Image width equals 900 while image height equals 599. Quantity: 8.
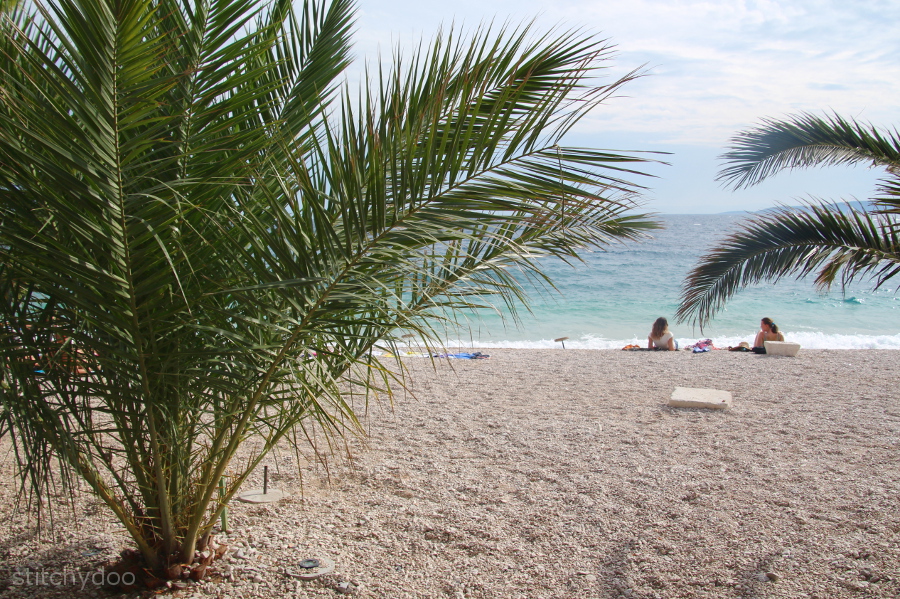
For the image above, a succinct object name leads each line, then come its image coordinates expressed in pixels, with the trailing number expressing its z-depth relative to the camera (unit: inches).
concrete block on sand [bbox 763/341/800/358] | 360.8
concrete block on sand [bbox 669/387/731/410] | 228.5
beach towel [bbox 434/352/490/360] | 375.9
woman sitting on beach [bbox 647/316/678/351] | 438.3
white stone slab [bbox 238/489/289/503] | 144.3
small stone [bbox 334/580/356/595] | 104.4
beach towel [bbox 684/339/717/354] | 449.1
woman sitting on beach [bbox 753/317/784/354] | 404.5
